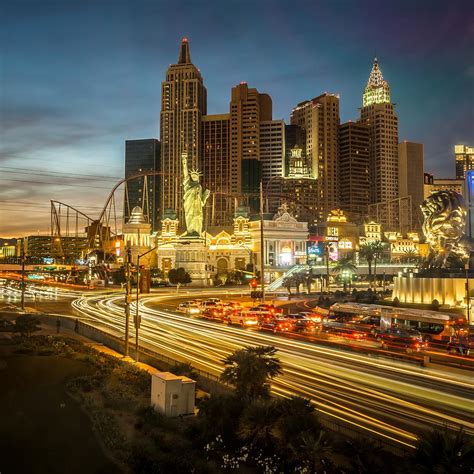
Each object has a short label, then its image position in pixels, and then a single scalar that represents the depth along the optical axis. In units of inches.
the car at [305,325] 1584.6
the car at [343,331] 1415.7
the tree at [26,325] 1595.7
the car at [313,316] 1788.4
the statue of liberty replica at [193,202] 5032.0
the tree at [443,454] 452.8
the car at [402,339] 1251.2
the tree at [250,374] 709.9
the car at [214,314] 1895.5
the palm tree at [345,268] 3464.6
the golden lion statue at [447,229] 2032.5
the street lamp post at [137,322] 1190.3
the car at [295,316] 1695.9
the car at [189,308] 2150.5
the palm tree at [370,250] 3597.7
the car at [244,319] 1755.3
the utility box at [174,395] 761.0
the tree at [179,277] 4357.8
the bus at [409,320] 1464.1
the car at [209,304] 2189.3
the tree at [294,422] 560.0
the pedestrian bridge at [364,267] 4285.4
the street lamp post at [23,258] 2257.9
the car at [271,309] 1963.6
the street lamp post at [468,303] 1550.3
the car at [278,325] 1569.9
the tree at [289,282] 3260.1
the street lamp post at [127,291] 1213.5
